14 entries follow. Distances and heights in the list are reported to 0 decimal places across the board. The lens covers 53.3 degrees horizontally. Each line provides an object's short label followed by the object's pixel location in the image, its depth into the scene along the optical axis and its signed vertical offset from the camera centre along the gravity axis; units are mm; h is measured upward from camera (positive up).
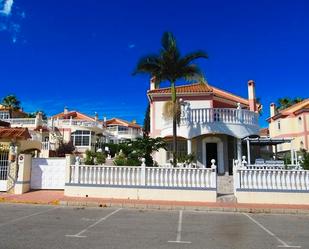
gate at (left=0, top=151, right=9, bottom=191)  17234 +58
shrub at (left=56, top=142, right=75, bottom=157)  40906 +2612
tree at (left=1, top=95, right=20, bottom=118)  53322 +11448
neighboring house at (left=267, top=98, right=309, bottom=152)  39288 +6090
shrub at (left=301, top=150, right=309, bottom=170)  15102 +337
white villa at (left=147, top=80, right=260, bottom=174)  20359 +2708
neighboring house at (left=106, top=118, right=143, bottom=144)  53622 +6406
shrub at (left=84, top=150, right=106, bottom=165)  17553 +614
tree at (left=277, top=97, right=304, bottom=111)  55481 +12121
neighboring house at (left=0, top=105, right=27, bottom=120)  49062 +9045
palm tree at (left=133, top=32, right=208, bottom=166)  18672 +6236
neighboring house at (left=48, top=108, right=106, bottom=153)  44469 +5280
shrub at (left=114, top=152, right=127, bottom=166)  16844 +464
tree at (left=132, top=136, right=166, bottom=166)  17828 +1287
